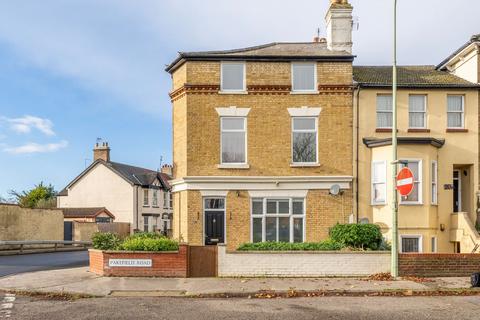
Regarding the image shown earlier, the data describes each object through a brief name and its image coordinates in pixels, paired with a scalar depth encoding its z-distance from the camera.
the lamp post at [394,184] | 16.22
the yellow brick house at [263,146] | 21.25
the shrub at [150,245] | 16.95
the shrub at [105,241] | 17.83
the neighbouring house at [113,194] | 48.53
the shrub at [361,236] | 18.08
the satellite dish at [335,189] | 21.17
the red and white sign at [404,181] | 16.13
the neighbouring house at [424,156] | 20.94
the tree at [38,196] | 59.68
